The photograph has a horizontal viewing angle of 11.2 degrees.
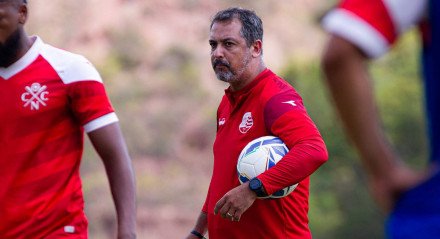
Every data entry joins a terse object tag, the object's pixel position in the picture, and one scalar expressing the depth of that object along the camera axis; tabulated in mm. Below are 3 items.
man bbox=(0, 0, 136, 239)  11523
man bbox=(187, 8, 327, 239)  11828
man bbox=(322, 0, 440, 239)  6437
